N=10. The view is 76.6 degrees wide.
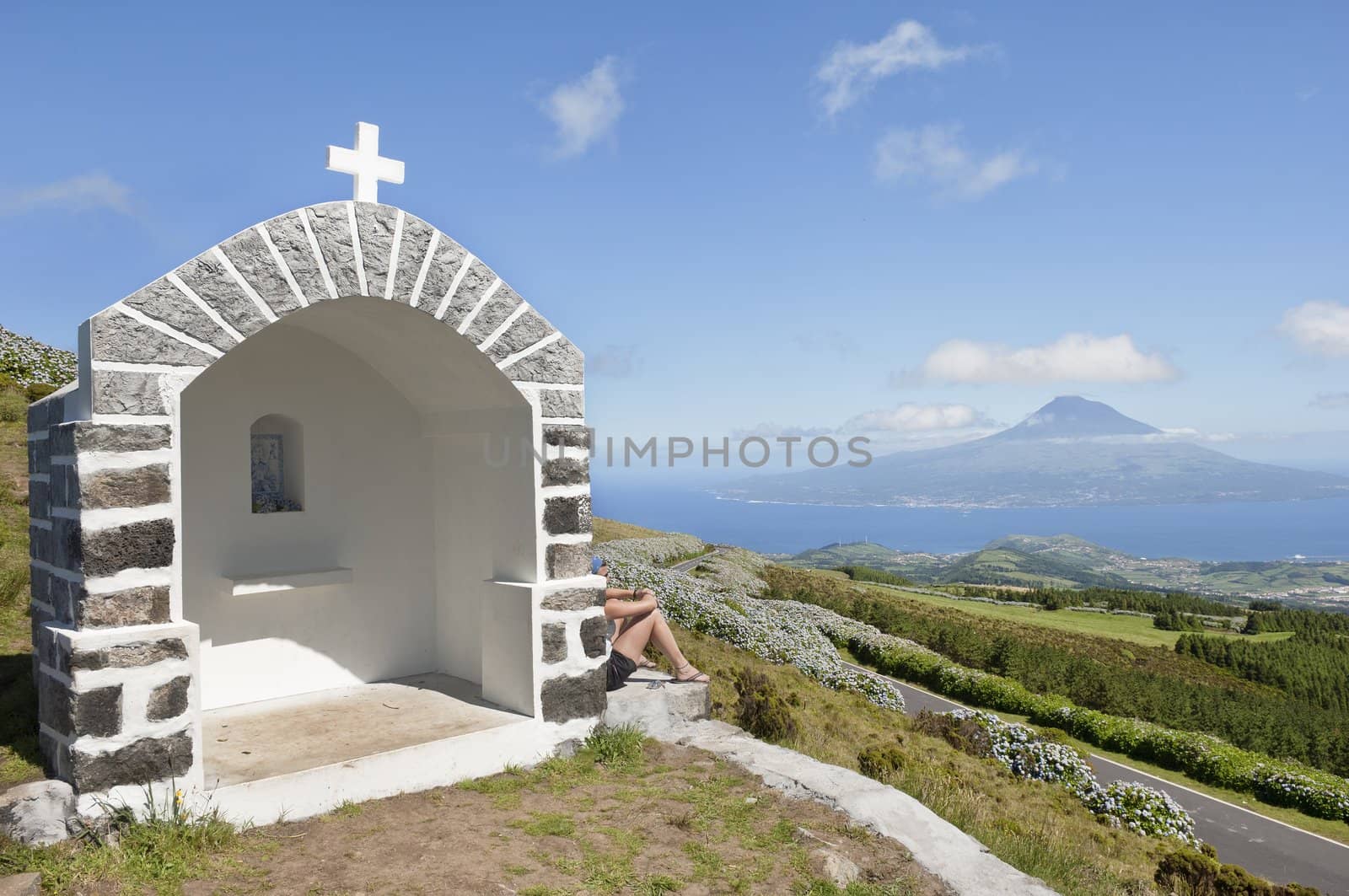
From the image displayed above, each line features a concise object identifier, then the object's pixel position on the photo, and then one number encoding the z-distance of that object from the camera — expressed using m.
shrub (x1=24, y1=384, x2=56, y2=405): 16.50
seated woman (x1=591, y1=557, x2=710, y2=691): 6.75
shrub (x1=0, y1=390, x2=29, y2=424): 14.69
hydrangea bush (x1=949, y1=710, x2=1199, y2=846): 12.92
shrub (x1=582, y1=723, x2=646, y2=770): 5.80
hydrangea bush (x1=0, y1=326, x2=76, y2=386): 18.77
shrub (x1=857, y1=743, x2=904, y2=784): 6.49
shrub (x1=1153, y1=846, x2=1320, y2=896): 6.86
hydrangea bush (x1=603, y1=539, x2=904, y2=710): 16.91
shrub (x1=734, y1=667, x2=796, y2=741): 6.86
